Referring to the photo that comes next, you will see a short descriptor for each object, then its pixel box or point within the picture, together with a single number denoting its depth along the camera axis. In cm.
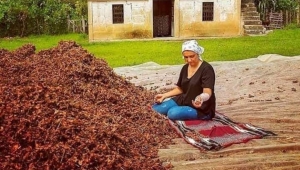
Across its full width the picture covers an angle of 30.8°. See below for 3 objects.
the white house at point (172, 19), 1872
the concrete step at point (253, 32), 1911
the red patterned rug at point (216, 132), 448
